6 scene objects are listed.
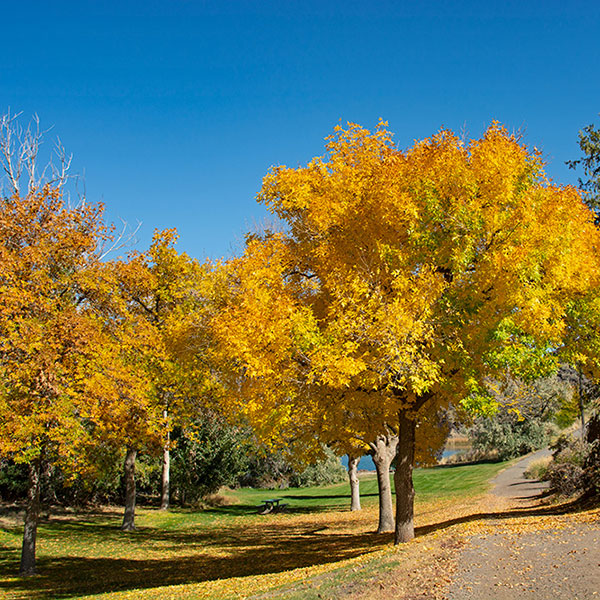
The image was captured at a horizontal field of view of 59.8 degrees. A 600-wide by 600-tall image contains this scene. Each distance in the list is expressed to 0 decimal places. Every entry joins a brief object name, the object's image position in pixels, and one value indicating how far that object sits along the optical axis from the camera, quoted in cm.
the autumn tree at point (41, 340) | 1330
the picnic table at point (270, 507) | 2878
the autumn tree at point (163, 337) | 1677
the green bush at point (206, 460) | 3077
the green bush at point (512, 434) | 4172
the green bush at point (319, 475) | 4356
